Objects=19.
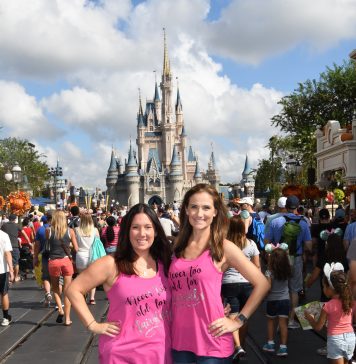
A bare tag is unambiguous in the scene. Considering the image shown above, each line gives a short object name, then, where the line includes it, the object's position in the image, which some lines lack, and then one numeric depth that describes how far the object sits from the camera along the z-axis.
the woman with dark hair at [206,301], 3.65
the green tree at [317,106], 35.72
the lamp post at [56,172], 42.92
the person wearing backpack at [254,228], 10.99
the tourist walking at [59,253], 10.02
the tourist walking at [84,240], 10.97
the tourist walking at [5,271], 9.30
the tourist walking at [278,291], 7.36
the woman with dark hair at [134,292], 3.60
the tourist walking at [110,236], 13.09
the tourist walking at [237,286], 6.77
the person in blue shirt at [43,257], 10.77
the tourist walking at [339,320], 5.57
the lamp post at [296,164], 25.59
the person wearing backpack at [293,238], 8.41
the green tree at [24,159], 52.38
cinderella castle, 155.25
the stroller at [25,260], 17.25
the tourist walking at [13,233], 14.03
